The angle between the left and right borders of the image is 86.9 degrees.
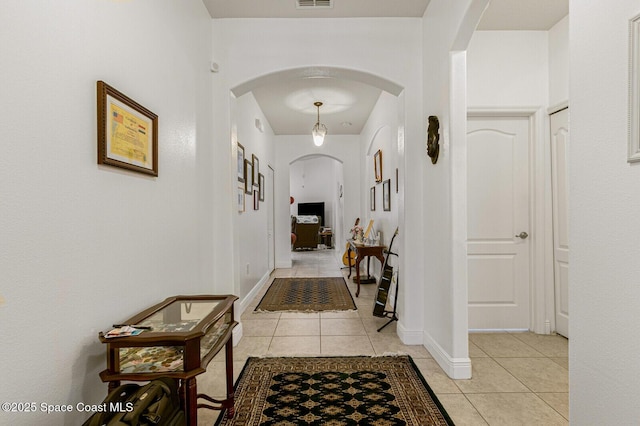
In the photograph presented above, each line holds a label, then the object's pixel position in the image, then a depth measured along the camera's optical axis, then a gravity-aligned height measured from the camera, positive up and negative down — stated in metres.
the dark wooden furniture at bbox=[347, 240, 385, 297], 4.98 -0.55
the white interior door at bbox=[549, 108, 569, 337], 3.22 +0.02
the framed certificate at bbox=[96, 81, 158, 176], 1.46 +0.41
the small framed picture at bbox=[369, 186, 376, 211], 6.04 +0.31
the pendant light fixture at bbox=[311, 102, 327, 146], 5.37 +1.33
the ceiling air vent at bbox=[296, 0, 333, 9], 2.88 +1.82
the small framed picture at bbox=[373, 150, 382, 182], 5.26 +0.79
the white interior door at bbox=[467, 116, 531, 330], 3.45 -0.10
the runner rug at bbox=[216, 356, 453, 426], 1.98 -1.19
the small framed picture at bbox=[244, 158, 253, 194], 4.31 +0.53
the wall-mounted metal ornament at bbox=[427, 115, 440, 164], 2.72 +0.62
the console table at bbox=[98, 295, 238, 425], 1.33 -0.59
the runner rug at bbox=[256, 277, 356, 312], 4.39 -1.19
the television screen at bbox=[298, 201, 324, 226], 13.91 +0.26
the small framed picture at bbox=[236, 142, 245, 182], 3.90 +0.63
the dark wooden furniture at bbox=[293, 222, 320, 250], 11.32 -0.68
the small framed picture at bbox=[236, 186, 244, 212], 3.81 +0.20
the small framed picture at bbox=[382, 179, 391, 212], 4.73 +0.28
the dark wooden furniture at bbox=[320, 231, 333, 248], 12.56 -0.87
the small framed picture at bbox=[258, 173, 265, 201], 5.56 +0.51
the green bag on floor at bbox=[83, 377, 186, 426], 1.11 -0.67
